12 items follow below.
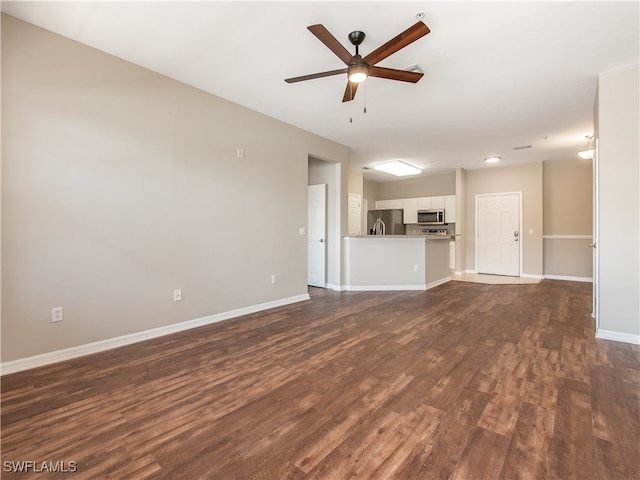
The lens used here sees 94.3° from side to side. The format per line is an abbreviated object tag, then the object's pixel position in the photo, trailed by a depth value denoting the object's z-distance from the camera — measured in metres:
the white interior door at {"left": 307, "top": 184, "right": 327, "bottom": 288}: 5.55
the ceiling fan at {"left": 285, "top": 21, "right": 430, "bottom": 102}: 2.01
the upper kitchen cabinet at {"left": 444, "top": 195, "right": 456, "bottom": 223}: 7.77
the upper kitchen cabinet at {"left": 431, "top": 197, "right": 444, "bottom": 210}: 8.00
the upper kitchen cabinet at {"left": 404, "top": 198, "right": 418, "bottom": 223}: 8.50
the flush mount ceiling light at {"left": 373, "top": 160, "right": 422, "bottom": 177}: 6.81
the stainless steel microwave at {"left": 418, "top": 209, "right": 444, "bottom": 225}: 7.92
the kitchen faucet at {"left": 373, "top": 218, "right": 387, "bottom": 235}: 8.60
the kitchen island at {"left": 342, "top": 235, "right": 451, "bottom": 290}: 5.48
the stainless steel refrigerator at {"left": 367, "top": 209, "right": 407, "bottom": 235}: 8.62
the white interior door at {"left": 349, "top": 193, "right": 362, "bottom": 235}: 7.43
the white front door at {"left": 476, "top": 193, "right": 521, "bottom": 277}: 7.08
